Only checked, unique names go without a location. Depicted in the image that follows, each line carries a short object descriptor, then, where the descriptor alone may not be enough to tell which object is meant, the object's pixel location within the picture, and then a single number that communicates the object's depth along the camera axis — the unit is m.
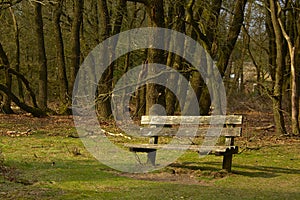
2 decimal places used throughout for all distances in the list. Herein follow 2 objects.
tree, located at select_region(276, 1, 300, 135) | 14.30
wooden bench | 8.47
